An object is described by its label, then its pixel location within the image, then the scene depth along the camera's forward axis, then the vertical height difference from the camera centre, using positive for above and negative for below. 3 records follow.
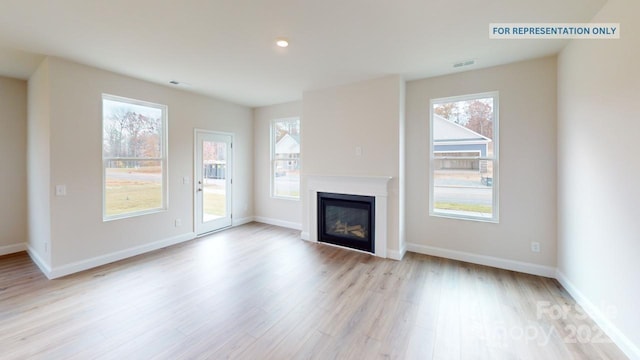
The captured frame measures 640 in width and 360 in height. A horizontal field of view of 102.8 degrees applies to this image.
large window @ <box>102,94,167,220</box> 3.79 +0.32
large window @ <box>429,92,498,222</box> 3.63 +0.29
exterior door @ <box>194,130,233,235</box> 5.02 -0.08
